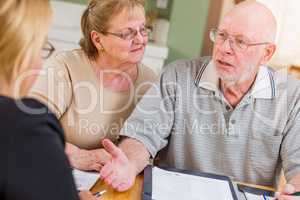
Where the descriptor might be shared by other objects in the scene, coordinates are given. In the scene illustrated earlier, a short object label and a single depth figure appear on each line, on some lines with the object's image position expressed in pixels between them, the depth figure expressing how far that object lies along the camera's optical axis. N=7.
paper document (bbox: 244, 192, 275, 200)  1.14
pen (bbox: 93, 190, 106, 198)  1.02
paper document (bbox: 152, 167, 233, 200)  1.05
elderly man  1.37
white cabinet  2.98
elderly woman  1.41
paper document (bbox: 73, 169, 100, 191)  1.06
